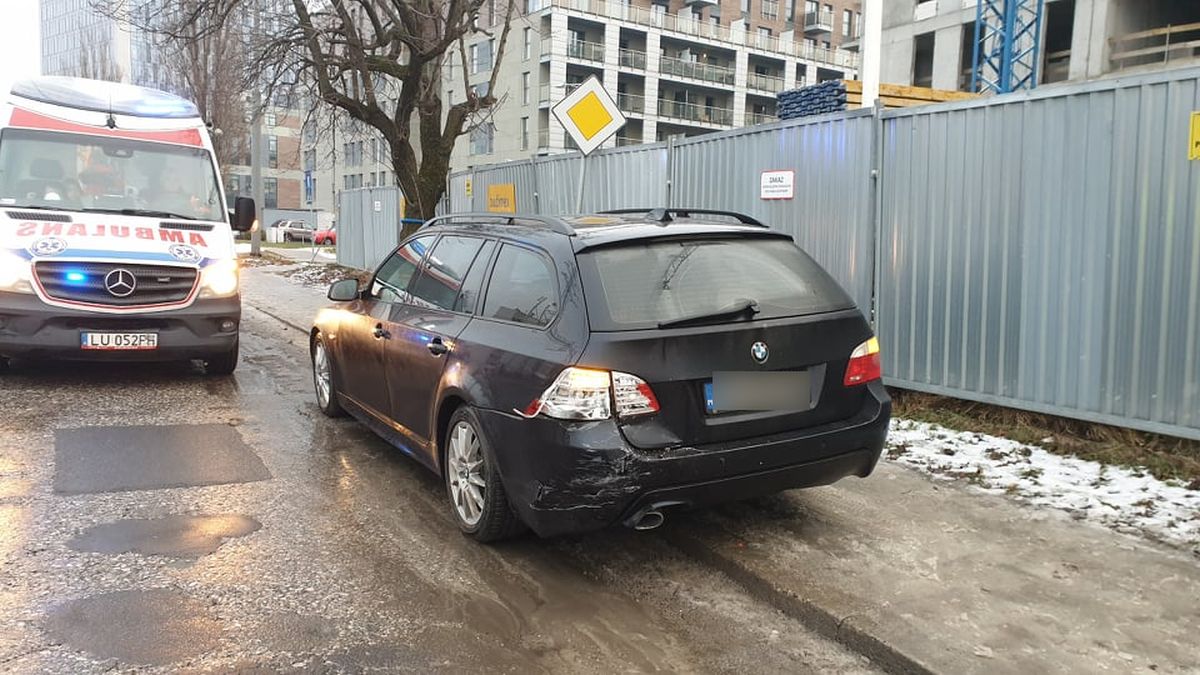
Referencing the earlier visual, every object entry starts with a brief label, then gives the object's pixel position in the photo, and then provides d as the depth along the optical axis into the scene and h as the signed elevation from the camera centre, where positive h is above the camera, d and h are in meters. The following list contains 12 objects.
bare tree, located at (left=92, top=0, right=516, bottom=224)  15.34 +3.50
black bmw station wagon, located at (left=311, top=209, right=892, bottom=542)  3.64 -0.54
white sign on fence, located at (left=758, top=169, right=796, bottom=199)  7.80 +0.65
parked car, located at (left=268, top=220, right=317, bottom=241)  48.97 +1.11
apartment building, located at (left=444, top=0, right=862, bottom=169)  53.84 +12.82
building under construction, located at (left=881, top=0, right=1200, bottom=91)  22.69 +6.55
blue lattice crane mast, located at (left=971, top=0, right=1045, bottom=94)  24.91 +6.37
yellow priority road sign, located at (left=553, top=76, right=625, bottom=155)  8.72 +1.41
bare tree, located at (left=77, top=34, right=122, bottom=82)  43.41 +9.38
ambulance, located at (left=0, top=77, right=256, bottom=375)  7.20 +0.15
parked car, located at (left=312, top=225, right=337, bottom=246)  45.68 +0.75
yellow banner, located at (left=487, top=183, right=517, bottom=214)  13.63 +0.89
